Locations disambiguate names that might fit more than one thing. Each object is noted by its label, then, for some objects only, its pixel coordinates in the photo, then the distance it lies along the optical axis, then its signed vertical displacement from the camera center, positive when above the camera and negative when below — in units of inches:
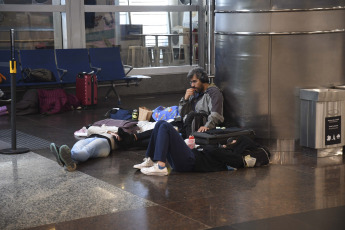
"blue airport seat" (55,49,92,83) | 492.7 -9.0
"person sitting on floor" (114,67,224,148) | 313.9 -31.7
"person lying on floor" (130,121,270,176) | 252.8 -44.7
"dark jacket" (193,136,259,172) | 265.3 -47.0
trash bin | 292.5 -33.3
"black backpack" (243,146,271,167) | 273.4 -46.8
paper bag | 362.0 -37.9
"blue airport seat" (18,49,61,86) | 479.2 -6.3
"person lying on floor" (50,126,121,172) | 269.6 -45.0
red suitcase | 464.4 -28.7
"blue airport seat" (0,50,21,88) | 469.7 -10.2
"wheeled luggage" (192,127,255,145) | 291.3 -41.0
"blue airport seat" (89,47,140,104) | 508.4 -12.3
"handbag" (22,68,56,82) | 462.5 -17.9
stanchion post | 307.0 -29.5
